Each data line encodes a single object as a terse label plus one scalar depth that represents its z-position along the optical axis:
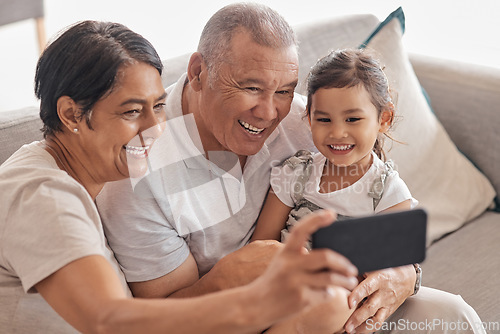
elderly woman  0.96
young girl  1.58
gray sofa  1.92
